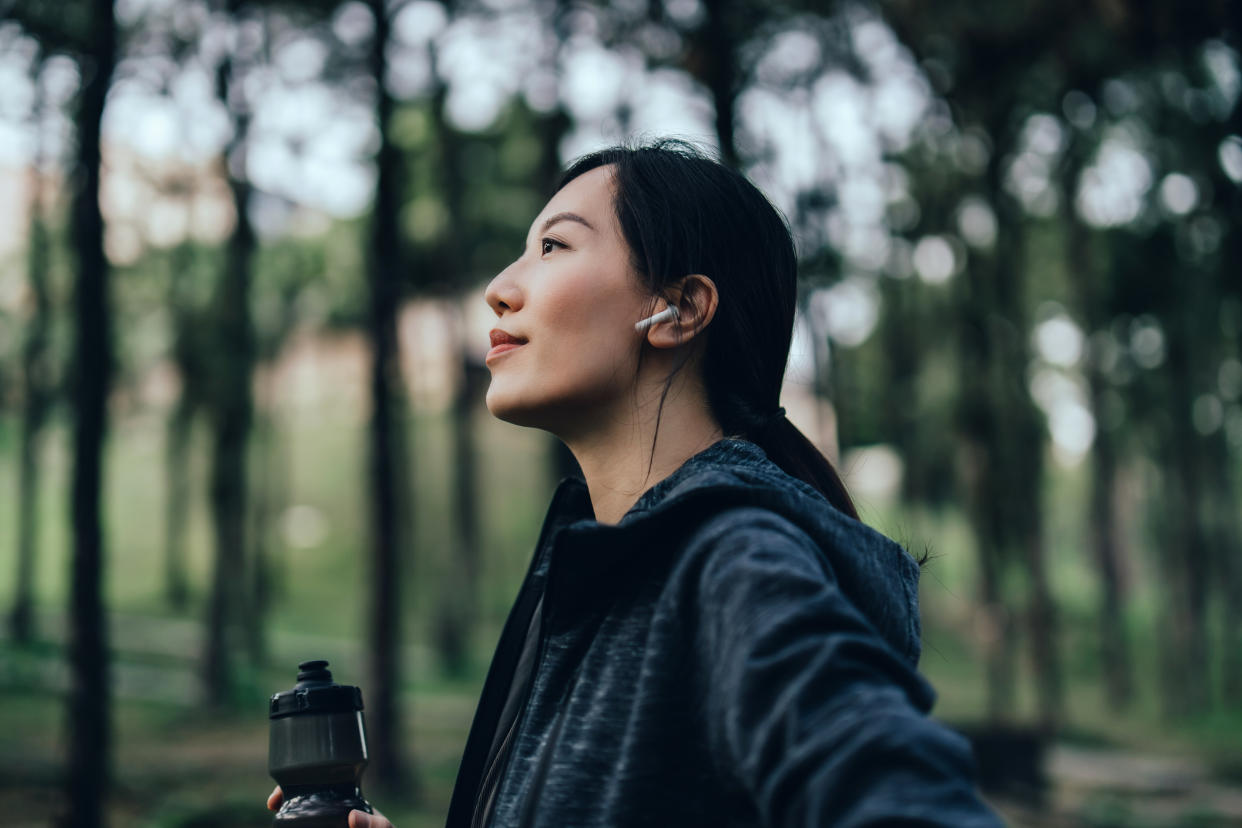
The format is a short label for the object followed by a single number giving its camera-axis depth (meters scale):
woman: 1.10
